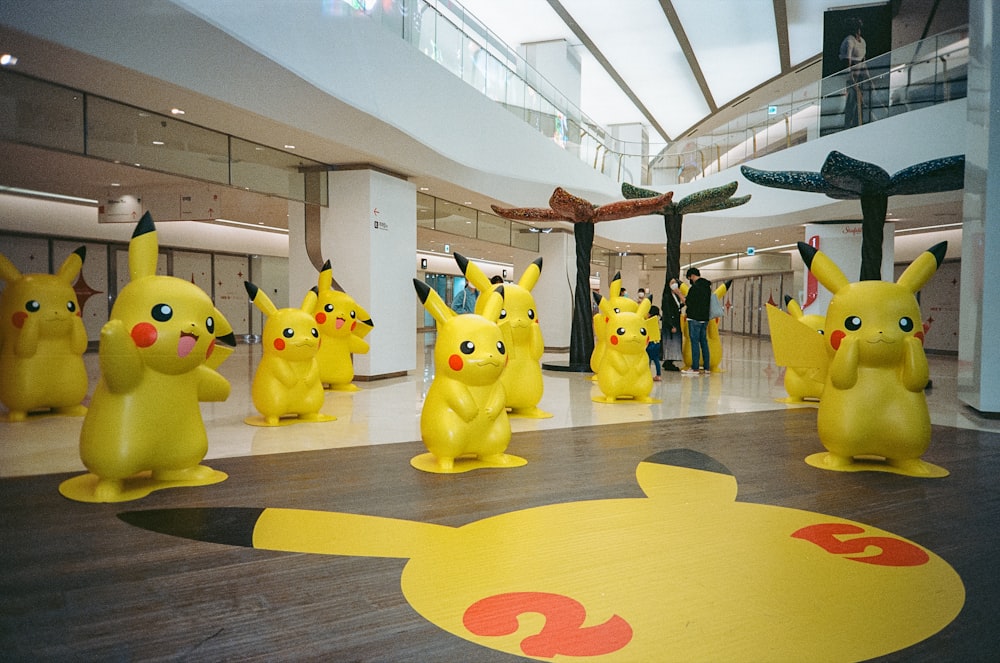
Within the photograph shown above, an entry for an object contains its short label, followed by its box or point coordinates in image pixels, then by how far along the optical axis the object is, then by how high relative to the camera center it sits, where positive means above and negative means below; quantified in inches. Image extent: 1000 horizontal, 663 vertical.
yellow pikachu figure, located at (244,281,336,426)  239.1 -21.1
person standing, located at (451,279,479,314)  384.6 +5.5
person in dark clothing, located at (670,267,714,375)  412.8 +2.0
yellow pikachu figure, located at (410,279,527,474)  177.2 -24.0
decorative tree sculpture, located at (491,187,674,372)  432.1 +62.6
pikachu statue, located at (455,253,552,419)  255.1 -14.1
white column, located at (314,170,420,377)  373.4 +32.9
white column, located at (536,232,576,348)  661.3 +22.1
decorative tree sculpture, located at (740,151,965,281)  346.9 +71.4
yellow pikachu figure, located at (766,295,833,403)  299.9 -31.9
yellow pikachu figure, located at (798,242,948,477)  176.6 -16.5
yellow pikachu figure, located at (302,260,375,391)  322.3 -11.1
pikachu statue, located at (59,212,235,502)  149.6 -19.1
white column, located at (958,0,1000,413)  263.0 +37.0
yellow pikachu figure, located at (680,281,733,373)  453.7 -22.9
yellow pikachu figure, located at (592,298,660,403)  295.0 -22.1
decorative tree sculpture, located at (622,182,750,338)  454.6 +75.5
